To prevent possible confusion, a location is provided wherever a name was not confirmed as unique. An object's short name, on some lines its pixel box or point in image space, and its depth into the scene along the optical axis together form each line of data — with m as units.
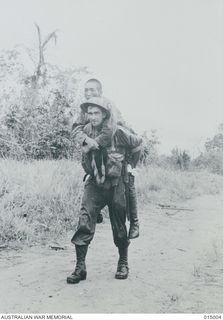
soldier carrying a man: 3.80
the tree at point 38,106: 11.15
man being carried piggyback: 3.79
